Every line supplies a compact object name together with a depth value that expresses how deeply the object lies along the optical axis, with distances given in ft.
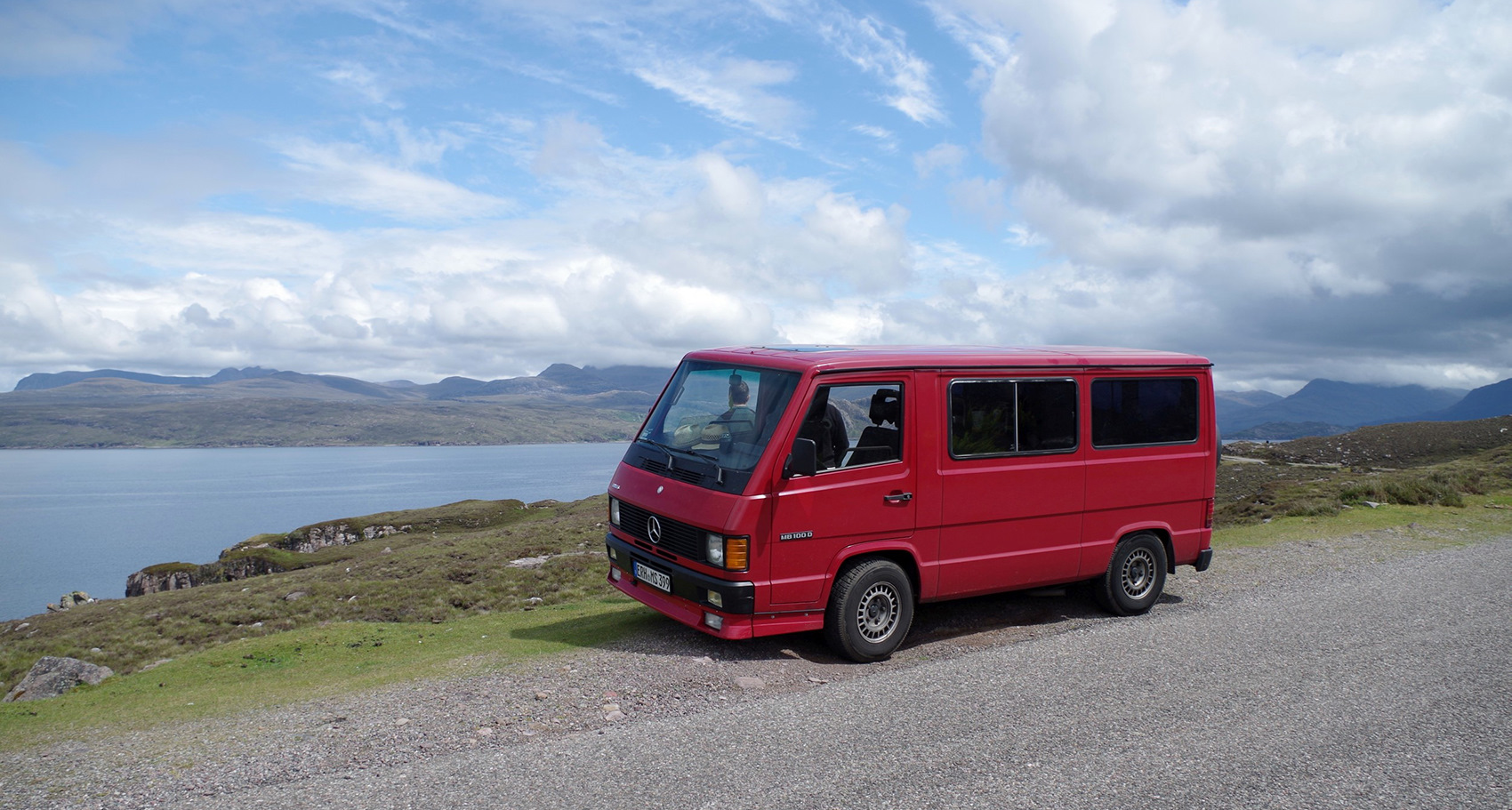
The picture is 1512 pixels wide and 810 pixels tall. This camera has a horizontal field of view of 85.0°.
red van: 25.32
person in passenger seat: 26.48
